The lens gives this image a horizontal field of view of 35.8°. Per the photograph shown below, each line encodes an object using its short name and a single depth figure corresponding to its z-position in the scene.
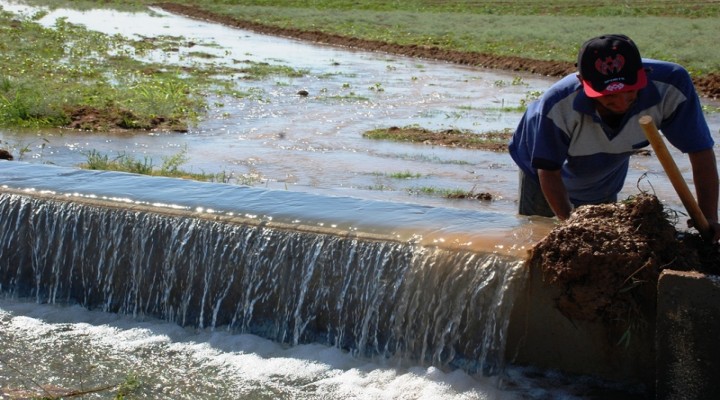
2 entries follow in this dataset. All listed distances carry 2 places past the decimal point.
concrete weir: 4.95
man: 4.41
